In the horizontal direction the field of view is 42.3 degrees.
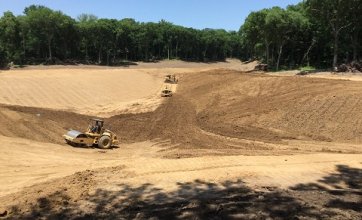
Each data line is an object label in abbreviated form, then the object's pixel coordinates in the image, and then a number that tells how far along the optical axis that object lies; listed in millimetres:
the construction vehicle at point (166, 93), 40350
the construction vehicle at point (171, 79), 51744
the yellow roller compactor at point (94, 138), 21219
